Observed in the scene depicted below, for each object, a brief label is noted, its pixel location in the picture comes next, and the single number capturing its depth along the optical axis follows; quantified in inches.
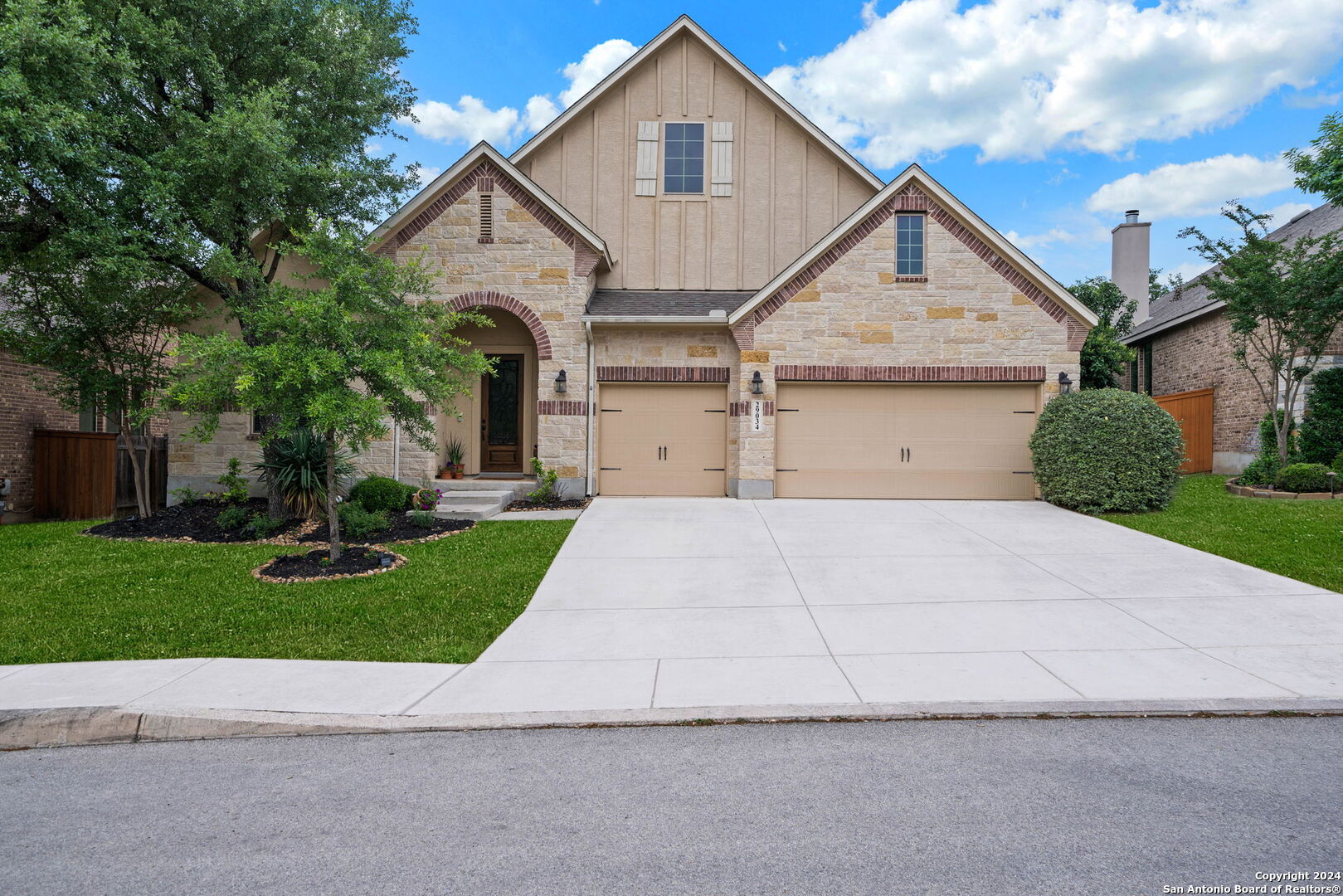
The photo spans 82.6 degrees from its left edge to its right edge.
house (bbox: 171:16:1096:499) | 559.8
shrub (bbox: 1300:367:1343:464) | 642.2
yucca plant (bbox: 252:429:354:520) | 470.6
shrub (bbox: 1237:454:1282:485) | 601.9
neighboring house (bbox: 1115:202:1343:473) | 746.8
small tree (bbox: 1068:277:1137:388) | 787.4
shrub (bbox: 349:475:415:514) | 491.8
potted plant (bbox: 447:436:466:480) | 596.1
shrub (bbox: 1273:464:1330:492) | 538.0
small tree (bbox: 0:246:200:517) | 469.1
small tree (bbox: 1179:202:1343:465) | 592.4
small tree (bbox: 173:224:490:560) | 337.1
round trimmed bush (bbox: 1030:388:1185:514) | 488.4
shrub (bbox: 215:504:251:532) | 463.2
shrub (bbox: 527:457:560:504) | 553.1
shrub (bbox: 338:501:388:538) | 434.6
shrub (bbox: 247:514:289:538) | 452.8
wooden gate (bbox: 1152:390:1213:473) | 823.1
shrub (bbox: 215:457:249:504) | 531.5
